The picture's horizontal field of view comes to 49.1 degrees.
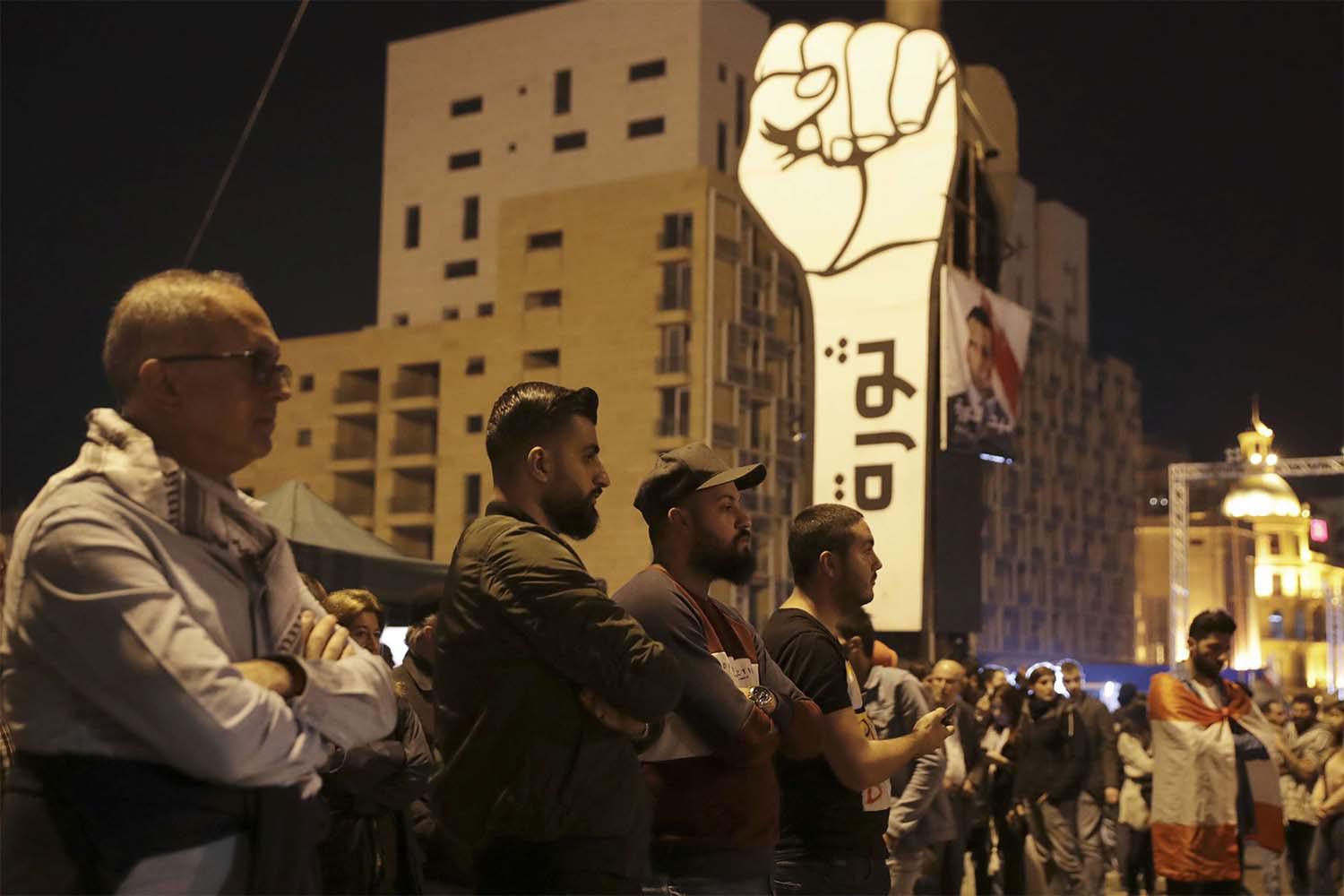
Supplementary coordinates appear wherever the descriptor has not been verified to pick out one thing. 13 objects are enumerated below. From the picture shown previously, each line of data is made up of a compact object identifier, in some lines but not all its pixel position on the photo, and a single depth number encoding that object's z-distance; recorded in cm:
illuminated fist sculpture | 1462
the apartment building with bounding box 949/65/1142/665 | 6272
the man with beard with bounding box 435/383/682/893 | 292
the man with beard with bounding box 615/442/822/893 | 354
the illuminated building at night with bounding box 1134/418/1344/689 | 7425
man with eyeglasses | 200
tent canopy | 1087
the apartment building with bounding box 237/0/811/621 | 4822
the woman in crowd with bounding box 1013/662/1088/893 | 1029
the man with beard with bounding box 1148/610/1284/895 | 690
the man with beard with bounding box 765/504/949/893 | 423
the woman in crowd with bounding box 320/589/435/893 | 387
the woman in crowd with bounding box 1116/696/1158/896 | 1060
